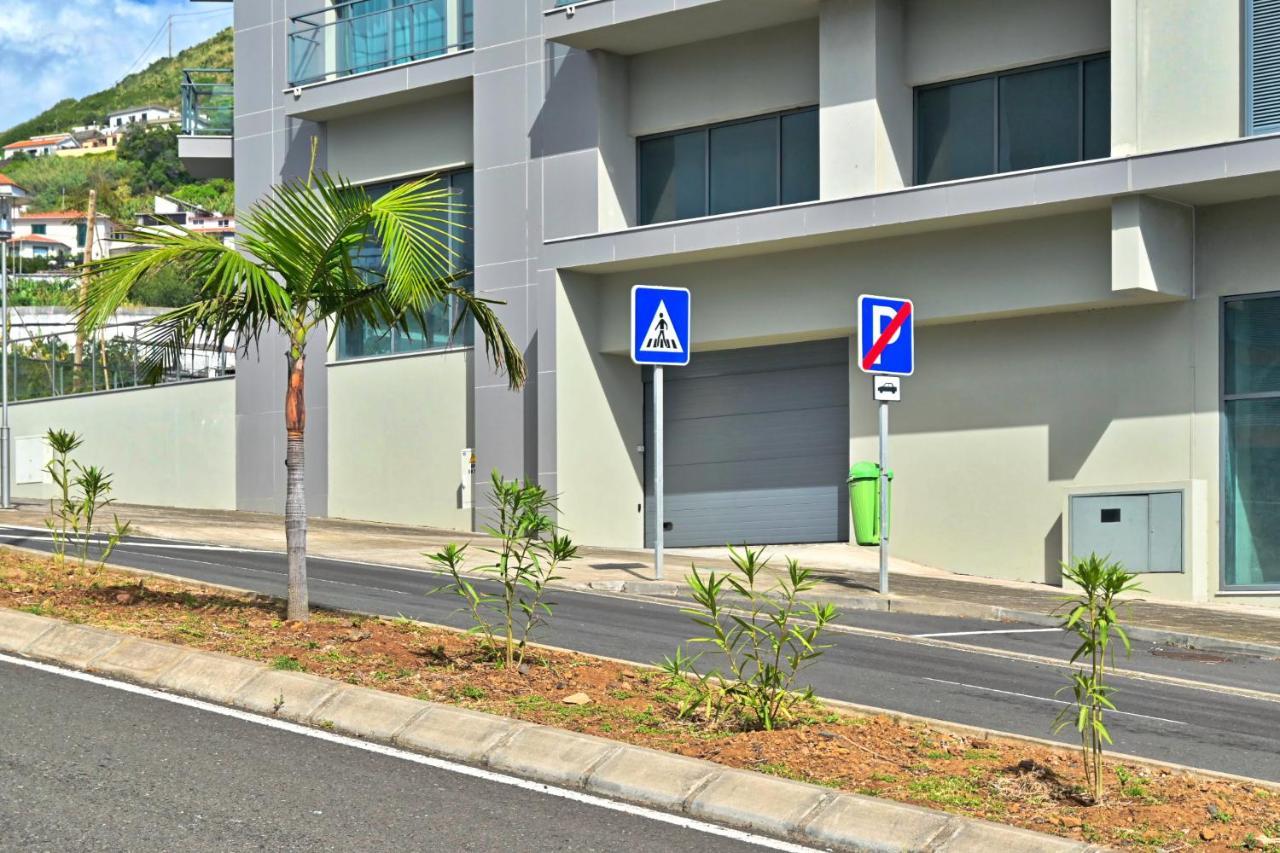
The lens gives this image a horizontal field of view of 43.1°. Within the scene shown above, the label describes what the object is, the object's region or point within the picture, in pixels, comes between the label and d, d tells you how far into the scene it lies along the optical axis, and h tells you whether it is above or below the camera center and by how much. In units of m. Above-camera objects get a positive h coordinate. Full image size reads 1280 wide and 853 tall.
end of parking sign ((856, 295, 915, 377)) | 16.98 +0.85
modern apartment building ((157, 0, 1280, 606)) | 18.91 +2.10
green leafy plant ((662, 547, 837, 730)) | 8.27 -1.45
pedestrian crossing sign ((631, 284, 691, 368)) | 17.08 +0.96
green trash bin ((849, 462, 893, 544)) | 21.69 -1.15
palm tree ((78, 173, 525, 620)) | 10.98 +0.98
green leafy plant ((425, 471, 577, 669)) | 9.82 -0.82
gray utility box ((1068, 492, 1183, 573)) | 18.77 -1.36
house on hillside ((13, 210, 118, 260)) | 182.81 +20.94
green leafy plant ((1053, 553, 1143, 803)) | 6.95 -0.96
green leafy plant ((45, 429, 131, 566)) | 13.95 -0.64
